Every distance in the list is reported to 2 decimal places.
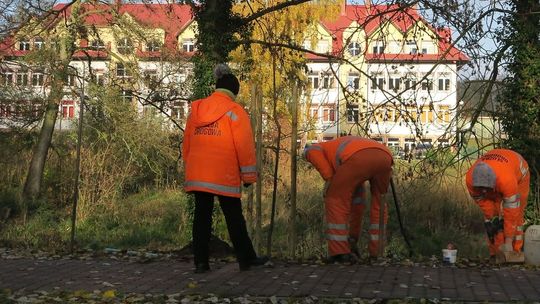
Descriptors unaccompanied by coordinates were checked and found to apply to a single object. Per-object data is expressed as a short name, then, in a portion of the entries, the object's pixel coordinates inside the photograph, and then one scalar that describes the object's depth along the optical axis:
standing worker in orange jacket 6.70
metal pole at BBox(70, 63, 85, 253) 8.80
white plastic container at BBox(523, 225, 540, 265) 7.73
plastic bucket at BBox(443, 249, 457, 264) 7.84
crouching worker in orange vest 8.00
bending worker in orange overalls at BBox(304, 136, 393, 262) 7.69
